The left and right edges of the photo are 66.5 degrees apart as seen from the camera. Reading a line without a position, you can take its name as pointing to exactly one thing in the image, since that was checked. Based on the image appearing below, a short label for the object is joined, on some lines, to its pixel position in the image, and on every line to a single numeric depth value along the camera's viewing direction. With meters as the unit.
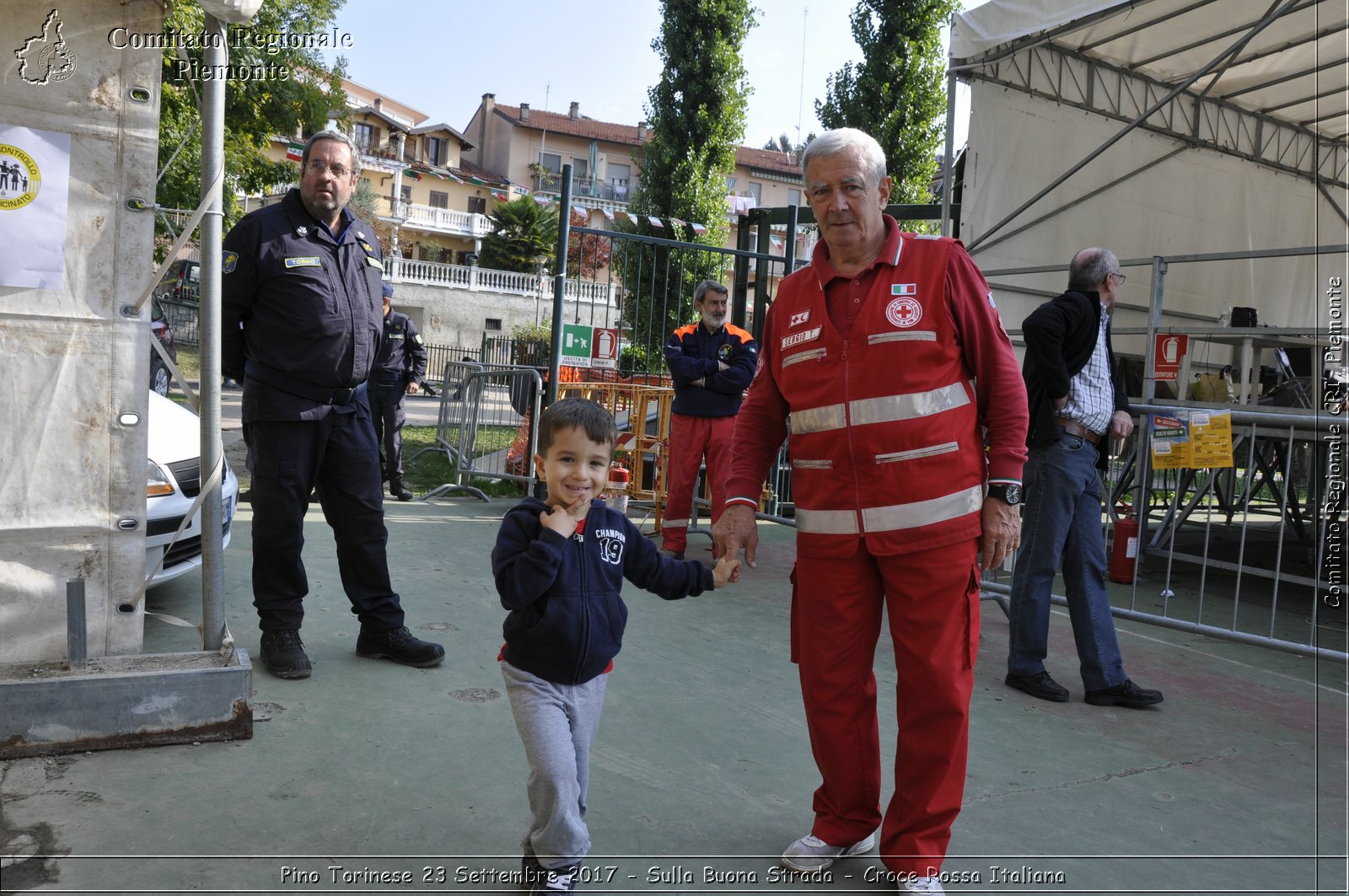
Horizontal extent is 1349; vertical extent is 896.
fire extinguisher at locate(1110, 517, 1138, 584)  7.50
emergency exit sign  8.35
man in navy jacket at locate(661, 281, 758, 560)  7.09
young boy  2.41
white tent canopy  8.20
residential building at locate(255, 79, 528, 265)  53.38
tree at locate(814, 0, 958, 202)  22.45
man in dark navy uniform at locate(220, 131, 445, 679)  3.94
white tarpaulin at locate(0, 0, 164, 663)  3.20
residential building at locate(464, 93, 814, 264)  59.25
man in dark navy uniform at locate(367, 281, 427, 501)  8.84
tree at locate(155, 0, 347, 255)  11.11
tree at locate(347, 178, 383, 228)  44.72
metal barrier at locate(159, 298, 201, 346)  26.42
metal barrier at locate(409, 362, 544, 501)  9.38
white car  4.38
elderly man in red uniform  2.69
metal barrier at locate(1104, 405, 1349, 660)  5.43
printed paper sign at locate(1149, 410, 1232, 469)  5.22
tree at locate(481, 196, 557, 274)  50.88
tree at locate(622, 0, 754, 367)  24.44
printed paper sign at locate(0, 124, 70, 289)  3.13
